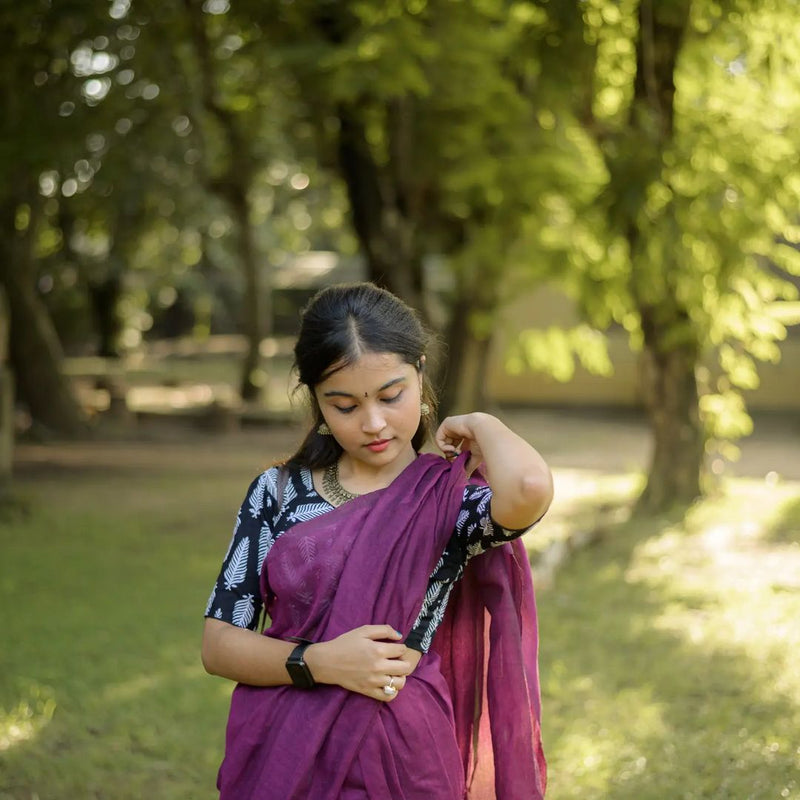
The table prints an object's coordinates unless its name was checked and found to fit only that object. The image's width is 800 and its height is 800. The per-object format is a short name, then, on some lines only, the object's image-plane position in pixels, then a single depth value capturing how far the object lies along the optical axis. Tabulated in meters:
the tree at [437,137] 7.58
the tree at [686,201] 7.50
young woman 2.08
